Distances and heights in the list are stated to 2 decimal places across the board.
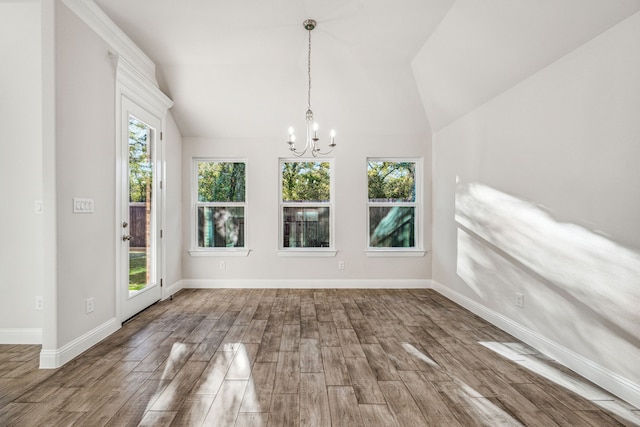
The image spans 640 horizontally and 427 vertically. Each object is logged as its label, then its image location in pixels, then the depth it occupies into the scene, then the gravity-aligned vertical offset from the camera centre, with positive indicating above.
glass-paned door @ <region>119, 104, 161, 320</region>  3.14 +0.03
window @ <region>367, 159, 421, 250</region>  4.75 +0.15
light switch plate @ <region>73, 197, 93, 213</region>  2.45 +0.10
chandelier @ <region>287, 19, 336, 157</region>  2.97 +1.36
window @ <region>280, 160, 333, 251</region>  4.78 +0.21
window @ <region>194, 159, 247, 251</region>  4.74 +0.22
